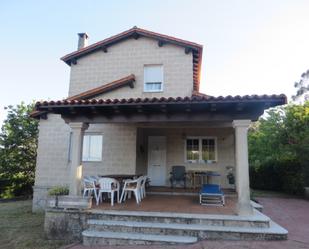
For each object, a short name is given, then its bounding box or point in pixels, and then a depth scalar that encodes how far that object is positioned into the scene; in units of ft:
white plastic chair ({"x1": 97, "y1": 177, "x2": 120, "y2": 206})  26.68
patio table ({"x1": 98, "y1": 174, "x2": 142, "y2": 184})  28.79
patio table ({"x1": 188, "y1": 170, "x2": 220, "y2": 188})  38.04
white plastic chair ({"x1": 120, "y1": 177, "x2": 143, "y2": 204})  27.41
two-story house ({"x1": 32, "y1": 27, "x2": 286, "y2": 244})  36.11
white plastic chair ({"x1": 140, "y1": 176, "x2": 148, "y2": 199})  30.73
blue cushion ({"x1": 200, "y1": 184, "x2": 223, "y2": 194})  27.22
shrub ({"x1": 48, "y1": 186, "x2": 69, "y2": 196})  28.43
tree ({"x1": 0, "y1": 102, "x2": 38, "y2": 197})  56.59
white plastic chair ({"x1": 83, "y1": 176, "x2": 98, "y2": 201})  27.55
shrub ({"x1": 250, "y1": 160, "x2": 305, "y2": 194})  48.66
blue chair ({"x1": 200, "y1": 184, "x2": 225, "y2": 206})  27.04
